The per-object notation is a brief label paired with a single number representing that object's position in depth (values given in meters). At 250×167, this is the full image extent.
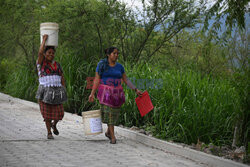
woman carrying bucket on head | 13.84
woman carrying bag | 13.85
